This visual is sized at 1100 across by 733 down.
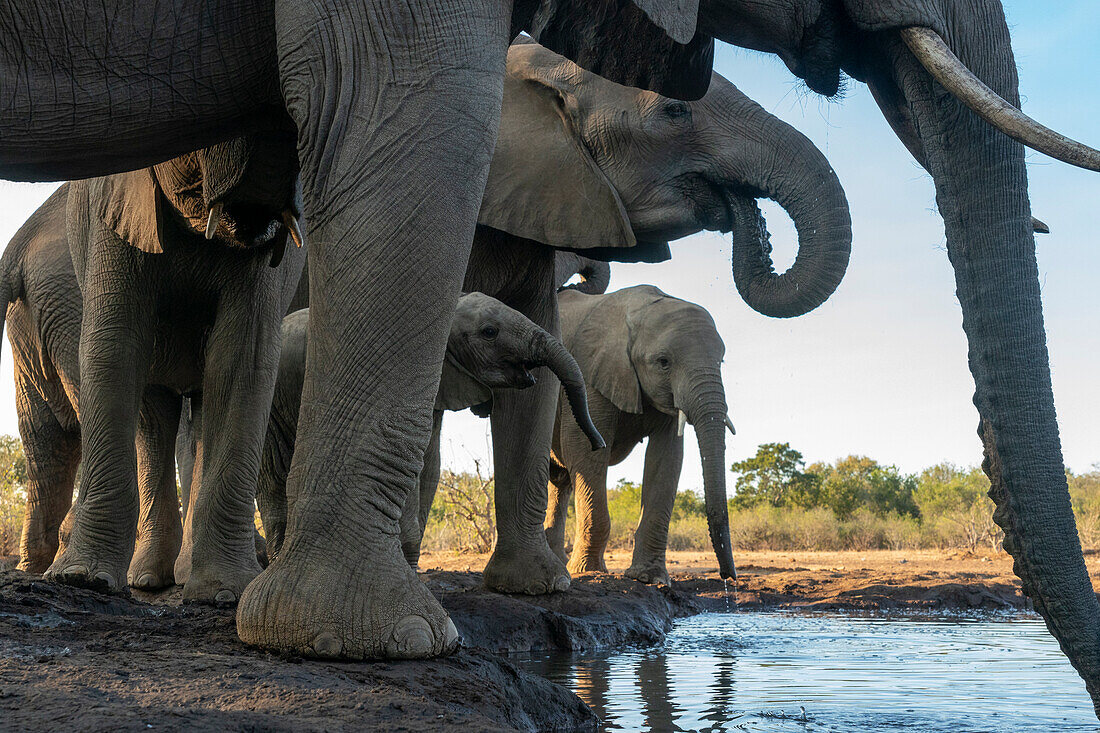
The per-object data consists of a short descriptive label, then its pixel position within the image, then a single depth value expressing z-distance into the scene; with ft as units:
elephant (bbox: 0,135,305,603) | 12.84
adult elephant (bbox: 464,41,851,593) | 17.28
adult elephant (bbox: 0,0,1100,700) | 8.96
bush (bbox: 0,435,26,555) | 47.98
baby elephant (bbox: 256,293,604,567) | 16.43
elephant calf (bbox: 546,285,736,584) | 25.85
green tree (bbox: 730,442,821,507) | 80.64
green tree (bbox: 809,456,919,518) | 73.72
